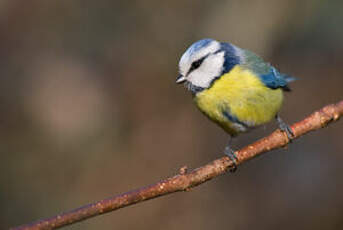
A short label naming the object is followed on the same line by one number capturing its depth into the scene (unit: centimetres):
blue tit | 227
